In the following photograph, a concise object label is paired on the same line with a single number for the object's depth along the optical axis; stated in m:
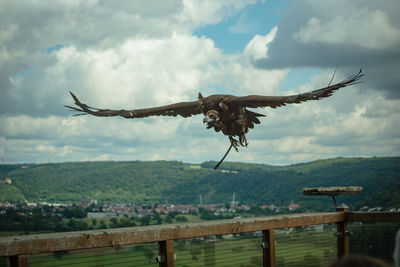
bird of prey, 8.89
